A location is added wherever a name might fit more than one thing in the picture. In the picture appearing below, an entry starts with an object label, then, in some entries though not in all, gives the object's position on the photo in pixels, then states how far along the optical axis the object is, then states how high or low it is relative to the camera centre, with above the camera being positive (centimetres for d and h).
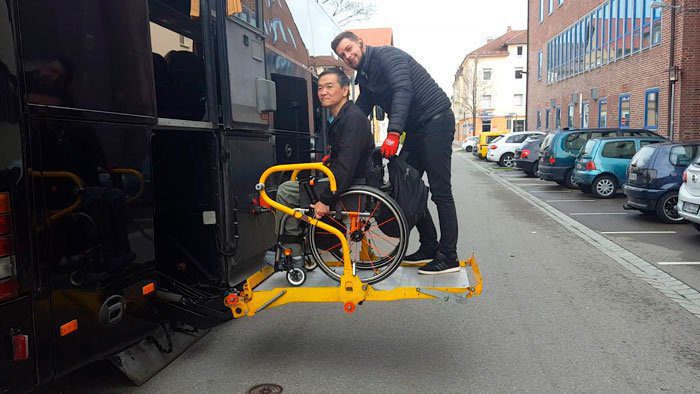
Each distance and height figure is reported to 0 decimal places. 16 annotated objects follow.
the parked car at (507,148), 3042 -104
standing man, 427 +16
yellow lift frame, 382 -103
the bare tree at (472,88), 7038 +505
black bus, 260 -16
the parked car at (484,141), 3715 -81
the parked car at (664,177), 1091 -99
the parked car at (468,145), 5389 -146
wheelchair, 405 -69
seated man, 397 -9
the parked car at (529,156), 2297 -114
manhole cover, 392 -165
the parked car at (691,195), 879 -109
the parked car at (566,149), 1752 -69
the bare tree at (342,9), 3841 +798
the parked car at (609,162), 1536 -97
